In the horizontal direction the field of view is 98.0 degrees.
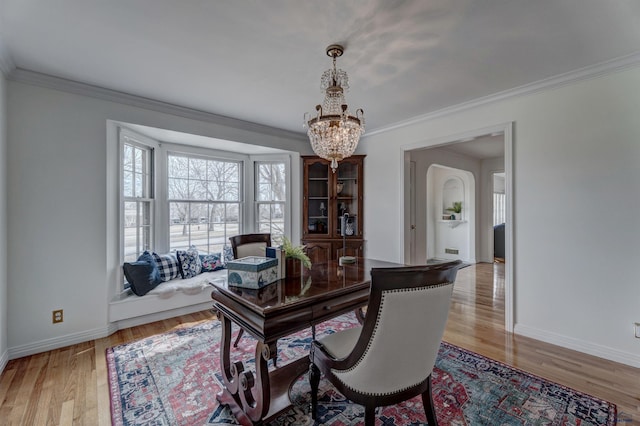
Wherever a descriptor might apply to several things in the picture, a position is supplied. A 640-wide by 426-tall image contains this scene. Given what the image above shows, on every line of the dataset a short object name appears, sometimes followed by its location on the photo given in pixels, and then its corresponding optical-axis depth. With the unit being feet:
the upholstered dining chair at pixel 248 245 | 8.96
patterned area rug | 5.60
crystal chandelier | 7.16
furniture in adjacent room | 23.35
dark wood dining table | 4.73
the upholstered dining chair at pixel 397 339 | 3.91
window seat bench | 9.91
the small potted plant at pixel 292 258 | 6.77
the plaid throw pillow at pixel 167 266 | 11.48
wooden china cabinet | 14.49
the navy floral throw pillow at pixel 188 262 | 12.11
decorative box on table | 5.72
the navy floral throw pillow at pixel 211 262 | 12.99
